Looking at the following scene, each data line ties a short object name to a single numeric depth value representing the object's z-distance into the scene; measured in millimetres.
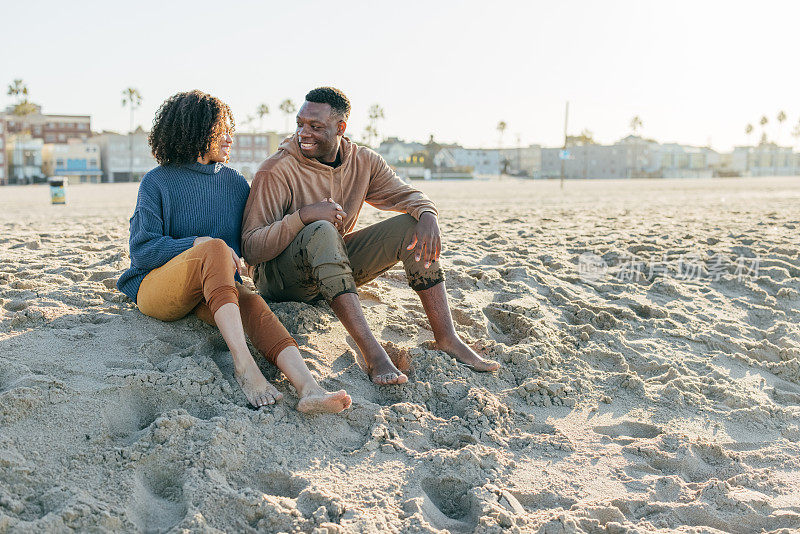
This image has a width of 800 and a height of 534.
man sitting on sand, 2926
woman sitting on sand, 2695
